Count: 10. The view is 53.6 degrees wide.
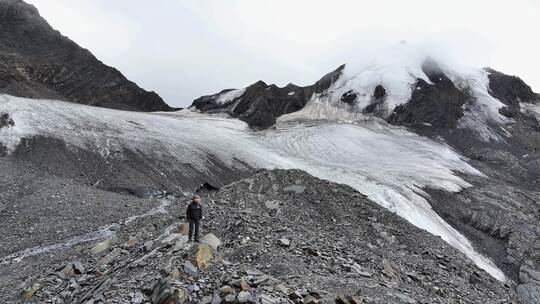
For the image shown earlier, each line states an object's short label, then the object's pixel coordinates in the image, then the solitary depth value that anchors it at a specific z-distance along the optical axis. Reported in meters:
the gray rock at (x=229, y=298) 11.09
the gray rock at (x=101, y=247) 17.06
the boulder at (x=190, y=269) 12.24
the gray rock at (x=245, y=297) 10.99
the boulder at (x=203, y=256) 12.74
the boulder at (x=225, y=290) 11.46
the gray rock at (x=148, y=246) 14.56
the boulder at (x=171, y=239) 14.25
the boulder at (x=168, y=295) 11.26
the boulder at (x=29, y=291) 13.75
